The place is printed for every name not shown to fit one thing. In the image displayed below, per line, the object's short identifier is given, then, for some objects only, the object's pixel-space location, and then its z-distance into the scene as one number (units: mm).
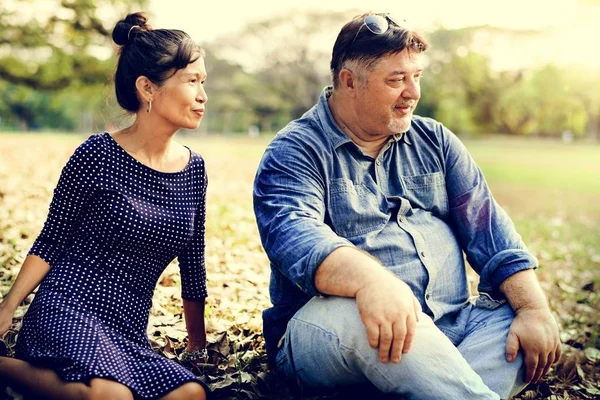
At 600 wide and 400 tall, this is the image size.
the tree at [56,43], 14477
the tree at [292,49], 38656
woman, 2430
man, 2320
